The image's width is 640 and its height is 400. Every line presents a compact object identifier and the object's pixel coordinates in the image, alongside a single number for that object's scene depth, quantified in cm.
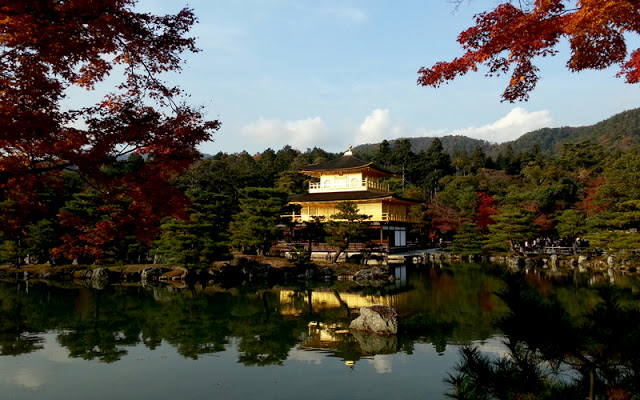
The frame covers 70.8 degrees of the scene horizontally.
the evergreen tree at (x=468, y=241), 3053
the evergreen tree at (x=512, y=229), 2847
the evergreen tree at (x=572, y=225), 2795
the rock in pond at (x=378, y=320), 979
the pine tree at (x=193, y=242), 2008
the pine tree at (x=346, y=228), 2206
